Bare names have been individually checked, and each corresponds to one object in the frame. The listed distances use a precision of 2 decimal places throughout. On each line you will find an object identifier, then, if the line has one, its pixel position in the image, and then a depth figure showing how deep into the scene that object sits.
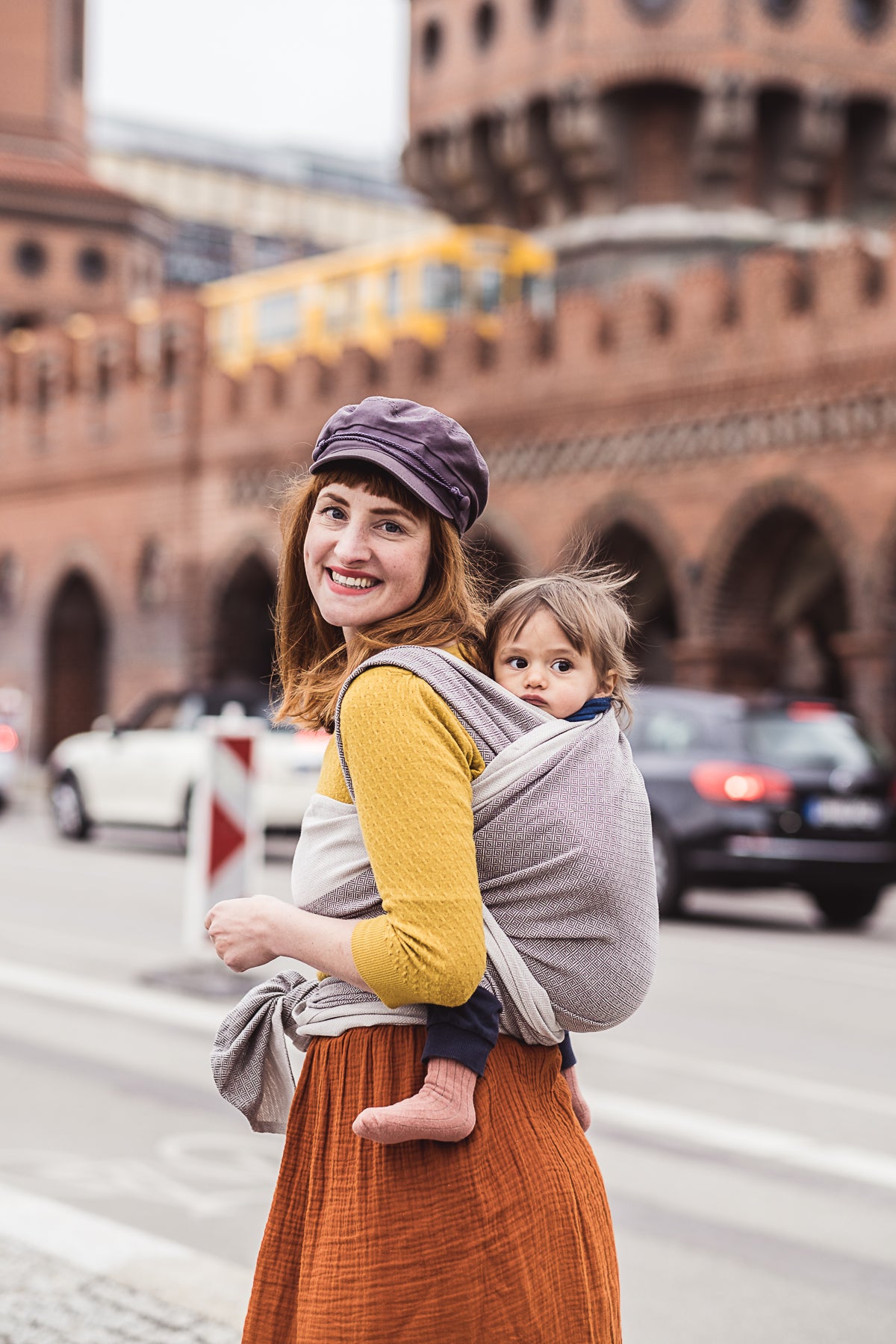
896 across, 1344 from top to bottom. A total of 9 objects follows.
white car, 16.88
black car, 12.98
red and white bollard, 9.32
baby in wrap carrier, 2.39
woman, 2.10
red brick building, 23.55
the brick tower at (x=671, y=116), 30.14
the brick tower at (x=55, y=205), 47.31
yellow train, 29.80
